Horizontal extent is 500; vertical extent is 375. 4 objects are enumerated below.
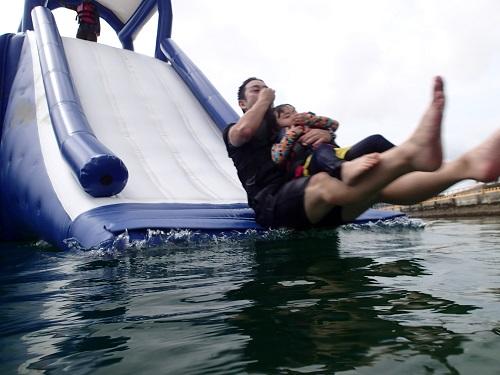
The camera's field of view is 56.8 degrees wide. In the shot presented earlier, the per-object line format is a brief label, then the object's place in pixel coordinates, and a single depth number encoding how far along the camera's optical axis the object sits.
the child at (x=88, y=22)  7.17
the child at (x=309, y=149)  1.97
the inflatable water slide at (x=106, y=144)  2.94
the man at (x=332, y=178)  1.51
